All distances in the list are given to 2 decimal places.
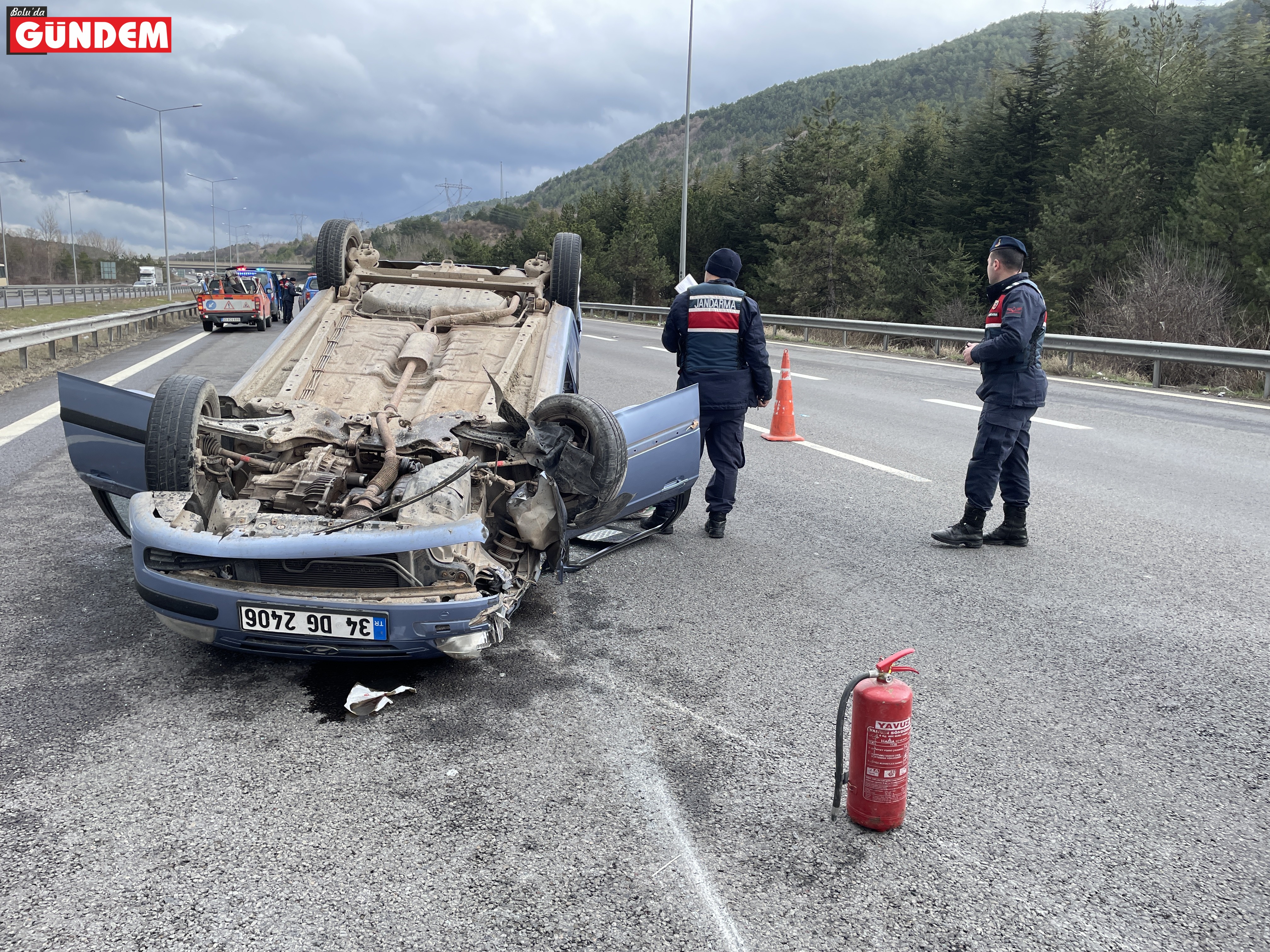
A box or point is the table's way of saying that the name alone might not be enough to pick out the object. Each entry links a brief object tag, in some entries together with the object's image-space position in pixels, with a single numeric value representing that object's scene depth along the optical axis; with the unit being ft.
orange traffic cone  32.07
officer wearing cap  18.63
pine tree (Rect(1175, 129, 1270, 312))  106.42
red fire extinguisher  8.95
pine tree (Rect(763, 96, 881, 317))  167.32
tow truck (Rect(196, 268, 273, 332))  88.69
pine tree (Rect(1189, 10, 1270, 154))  120.67
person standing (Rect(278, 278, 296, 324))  115.55
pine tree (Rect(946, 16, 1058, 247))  148.36
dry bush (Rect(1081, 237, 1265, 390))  54.13
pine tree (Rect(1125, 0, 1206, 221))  134.10
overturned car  11.37
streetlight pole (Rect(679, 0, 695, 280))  101.45
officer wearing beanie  20.22
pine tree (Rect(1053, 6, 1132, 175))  142.00
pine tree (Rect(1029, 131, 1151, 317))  129.49
